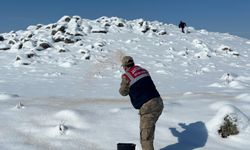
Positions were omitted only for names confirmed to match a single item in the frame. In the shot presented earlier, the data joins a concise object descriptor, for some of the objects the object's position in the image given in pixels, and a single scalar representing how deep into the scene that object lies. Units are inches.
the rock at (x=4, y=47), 868.5
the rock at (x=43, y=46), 847.4
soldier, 178.6
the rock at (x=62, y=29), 992.4
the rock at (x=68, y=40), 897.7
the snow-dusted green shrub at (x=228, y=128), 220.7
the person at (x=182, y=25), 1174.0
